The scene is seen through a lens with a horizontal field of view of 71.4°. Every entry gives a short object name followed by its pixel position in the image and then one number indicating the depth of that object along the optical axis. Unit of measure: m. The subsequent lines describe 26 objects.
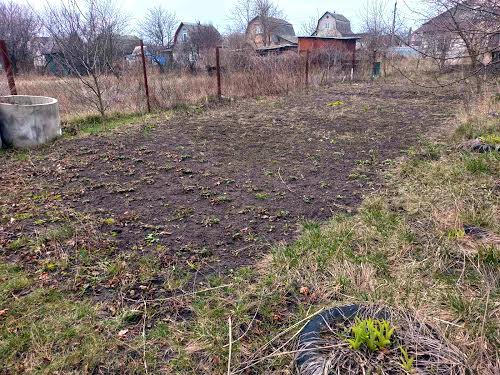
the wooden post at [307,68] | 12.72
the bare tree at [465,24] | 3.78
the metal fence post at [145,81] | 8.39
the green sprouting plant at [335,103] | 9.69
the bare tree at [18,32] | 21.03
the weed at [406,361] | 1.52
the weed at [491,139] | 4.86
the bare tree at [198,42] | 18.45
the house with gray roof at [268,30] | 38.09
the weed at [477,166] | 4.12
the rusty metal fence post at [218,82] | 9.79
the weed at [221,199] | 3.80
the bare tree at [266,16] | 39.06
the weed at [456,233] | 2.78
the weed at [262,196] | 3.90
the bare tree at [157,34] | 38.31
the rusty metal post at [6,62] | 6.63
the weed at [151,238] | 3.02
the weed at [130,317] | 2.15
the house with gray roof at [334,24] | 53.70
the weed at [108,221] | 3.34
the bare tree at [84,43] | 7.91
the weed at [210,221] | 3.34
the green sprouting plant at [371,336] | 1.63
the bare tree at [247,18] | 40.46
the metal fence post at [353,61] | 17.41
